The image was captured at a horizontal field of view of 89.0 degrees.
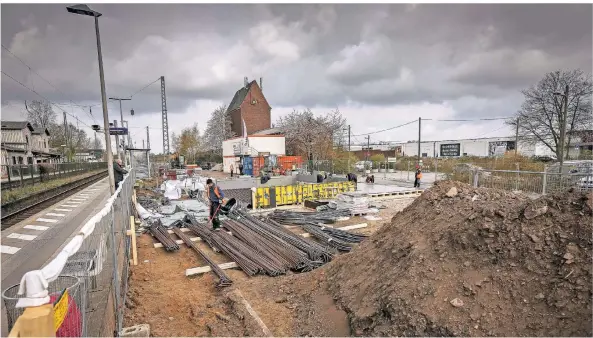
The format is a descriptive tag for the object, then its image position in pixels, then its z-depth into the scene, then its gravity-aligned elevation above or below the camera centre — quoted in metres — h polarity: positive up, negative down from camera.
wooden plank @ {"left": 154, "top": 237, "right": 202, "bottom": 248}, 9.22 -2.82
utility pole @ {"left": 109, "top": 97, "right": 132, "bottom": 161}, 27.47 +4.08
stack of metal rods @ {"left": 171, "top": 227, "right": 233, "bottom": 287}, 6.61 -2.79
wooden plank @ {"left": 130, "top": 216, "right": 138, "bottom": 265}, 7.12 -2.32
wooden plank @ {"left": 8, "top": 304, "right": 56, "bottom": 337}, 1.71 -0.96
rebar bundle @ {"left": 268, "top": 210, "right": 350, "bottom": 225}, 12.06 -2.70
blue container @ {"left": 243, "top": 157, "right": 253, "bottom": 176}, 33.03 -1.54
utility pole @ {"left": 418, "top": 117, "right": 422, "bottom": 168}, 32.20 +2.48
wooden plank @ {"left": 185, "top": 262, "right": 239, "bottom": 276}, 7.21 -2.83
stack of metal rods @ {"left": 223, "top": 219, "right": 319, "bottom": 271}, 7.46 -2.68
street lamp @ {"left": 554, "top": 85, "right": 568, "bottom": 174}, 19.12 +0.95
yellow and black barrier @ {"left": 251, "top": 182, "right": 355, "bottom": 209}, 15.45 -2.28
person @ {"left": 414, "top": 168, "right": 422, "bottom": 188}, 19.85 -1.87
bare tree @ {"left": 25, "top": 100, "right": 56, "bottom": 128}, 53.70 +7.40
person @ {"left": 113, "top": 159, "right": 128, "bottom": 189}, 12.66 -0.79
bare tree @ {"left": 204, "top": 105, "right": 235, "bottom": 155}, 62.41 +4.77
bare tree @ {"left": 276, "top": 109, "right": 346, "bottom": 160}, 39.81 +2.54
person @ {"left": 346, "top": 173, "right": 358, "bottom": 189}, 19.65 -1.79
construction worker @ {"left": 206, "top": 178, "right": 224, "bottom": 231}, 10.77 -1.75
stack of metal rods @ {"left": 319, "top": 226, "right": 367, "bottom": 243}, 9.61 -2.77
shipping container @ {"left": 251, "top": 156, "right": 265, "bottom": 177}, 31.81 -1.38
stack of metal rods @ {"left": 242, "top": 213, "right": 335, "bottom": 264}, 7.90 -2.68
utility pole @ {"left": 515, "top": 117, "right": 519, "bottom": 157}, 30.65 +1.47
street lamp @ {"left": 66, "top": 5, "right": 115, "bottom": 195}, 9.93 +2.36
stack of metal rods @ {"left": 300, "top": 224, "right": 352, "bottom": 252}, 8.88 -2.75
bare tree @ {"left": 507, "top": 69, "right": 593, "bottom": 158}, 27.84 +3.52
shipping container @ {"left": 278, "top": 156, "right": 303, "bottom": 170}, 35.19 -1.24
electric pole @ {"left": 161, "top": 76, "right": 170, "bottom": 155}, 46.22 +6.36
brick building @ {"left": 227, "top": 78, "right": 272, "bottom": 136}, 57.59 +8.09
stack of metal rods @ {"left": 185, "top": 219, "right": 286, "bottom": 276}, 7.16 -2.72
